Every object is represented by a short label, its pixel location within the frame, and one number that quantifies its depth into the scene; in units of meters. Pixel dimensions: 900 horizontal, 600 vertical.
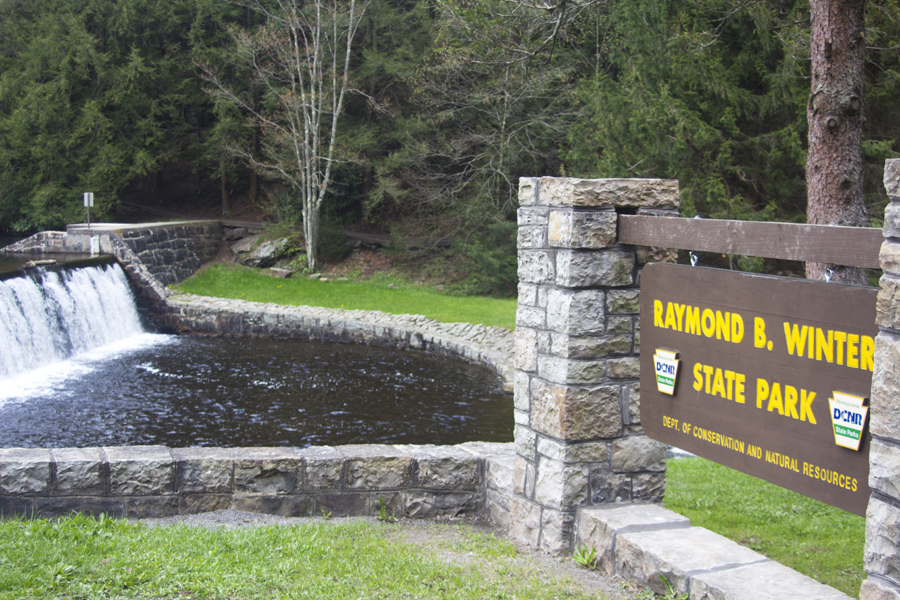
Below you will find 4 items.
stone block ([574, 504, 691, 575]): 3.78
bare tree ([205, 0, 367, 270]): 19.67
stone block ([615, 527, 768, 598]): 3.30
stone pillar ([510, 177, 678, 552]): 3.97
